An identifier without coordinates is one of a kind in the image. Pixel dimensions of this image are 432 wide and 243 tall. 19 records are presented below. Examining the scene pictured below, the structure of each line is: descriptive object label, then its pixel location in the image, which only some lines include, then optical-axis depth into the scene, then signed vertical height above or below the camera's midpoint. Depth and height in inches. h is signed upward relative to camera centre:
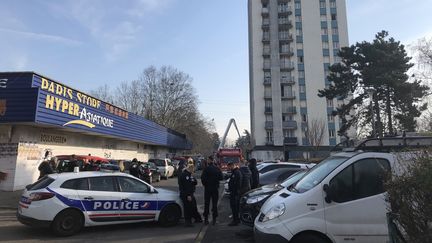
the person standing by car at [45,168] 536.7 +10.5
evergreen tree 1401.3 +367.8
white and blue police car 346.3 -25.4
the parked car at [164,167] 1183.6 +28.4
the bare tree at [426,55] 1360.0 +432.8
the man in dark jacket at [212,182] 418.3 -6.2
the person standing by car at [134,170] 655.8 +10.1
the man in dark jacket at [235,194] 417.7 -19.2
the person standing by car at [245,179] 426.9 -2.9
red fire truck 1307.8 +74.0
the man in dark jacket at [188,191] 414.0 -16.1
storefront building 685.3 +109.0
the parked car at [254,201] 355.3 -23.6
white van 228.5 -20.3
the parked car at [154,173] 1041.5 +8.4
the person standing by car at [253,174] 484.4 +3.1
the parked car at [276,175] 547.2 +2.2
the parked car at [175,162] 1400.1 +58.6
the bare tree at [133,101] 2908.5 +568.3
